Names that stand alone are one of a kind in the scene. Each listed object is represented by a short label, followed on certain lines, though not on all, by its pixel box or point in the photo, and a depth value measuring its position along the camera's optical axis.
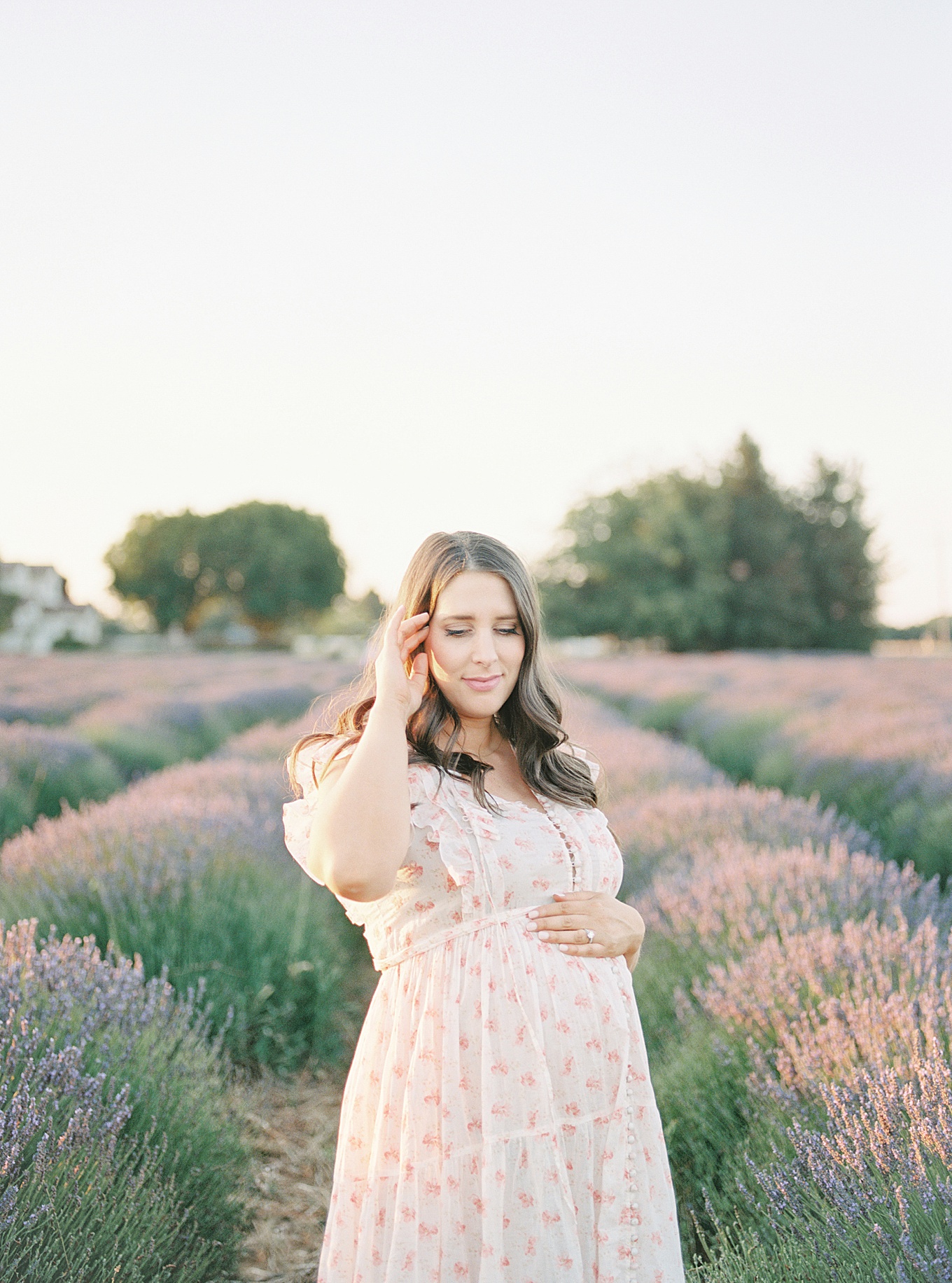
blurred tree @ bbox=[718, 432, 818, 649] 36.34
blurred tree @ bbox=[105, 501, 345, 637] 50.56
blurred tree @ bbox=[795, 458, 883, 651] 38.41
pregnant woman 1.35
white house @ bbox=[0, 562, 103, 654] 48.72
